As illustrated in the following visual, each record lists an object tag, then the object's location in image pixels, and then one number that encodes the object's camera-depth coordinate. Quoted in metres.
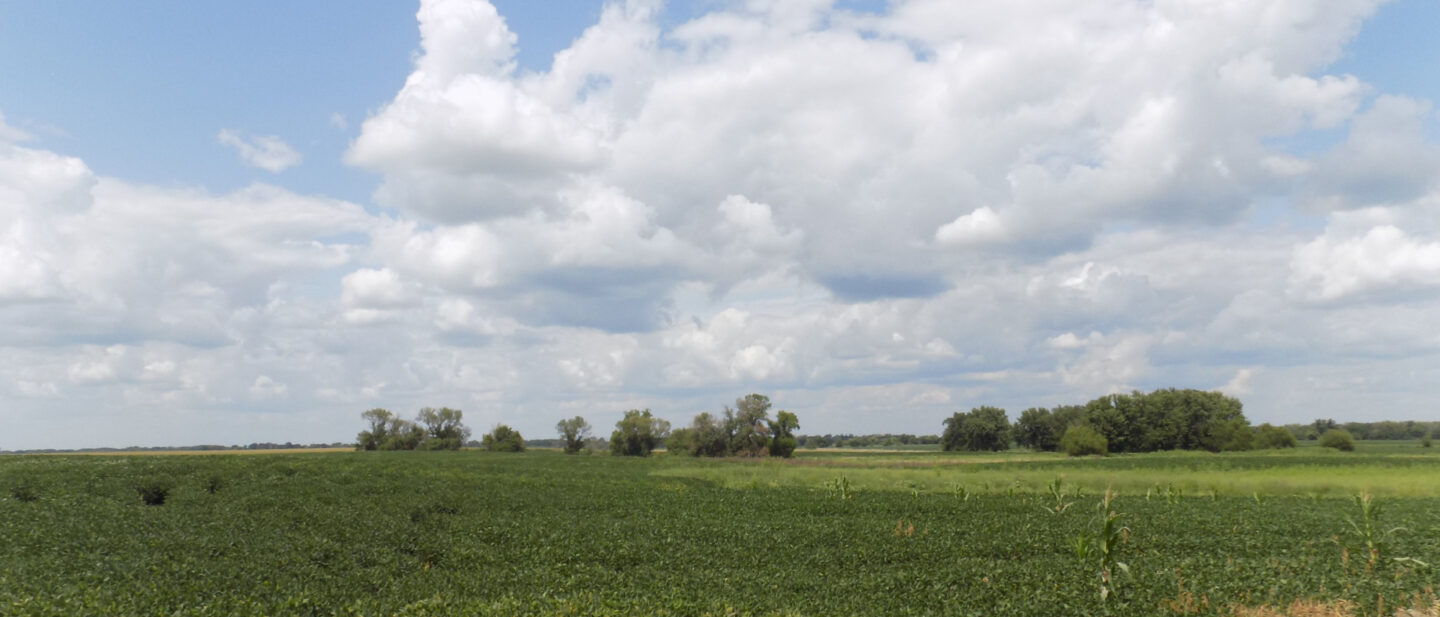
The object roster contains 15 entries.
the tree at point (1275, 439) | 105.62
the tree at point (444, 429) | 138.75
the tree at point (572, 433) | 142.62
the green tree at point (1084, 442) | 107.00
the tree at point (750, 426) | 118.44
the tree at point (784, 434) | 118.88
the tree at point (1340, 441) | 105.88
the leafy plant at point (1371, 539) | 20.17
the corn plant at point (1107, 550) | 16.05
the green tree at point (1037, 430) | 155.62
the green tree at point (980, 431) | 150.88
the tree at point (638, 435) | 129.12
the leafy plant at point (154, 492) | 31.58
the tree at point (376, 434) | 136.62
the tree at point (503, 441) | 139.00
